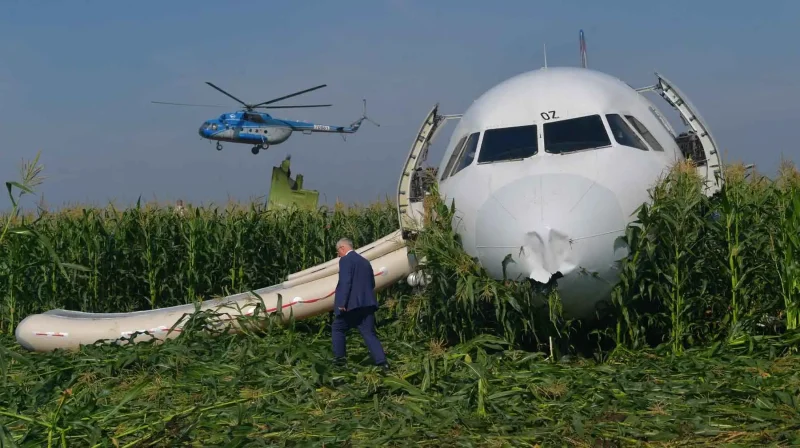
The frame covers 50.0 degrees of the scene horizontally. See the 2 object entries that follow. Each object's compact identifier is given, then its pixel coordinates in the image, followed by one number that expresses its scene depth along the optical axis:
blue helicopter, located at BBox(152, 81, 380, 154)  50.50
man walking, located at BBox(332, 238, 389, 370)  9.82
